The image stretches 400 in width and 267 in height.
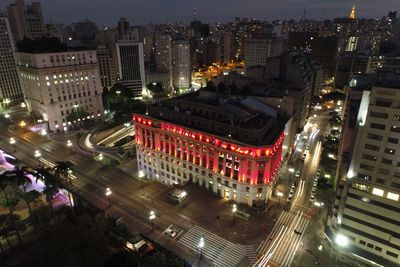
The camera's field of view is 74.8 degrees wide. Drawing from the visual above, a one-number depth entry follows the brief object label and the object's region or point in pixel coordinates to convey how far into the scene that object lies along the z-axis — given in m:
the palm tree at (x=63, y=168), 71.91
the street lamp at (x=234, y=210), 75.50
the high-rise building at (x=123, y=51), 195.38
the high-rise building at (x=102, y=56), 196.12
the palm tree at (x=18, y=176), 64.50
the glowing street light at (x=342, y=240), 65.62
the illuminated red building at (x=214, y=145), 76.88
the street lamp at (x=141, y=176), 94.88
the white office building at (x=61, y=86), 130.88
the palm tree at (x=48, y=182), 67.50
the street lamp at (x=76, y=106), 143.29
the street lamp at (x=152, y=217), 71.72
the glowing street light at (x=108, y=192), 87.38
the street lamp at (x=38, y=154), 112.31
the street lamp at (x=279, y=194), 87.25
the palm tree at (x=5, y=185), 63.99
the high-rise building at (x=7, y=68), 164.75
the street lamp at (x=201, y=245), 65.88
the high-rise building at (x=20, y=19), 188.12
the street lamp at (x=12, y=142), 123.24
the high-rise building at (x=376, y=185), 55.38
